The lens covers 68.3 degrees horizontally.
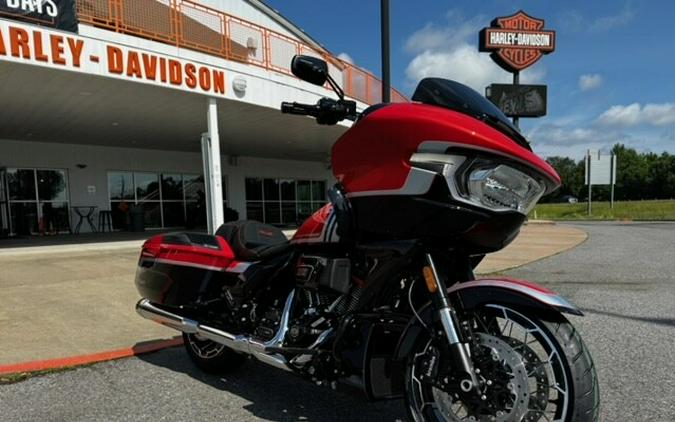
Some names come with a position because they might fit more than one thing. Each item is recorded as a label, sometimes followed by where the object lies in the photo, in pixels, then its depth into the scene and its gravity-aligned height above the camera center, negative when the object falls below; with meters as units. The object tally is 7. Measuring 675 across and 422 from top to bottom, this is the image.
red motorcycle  2.07 -0.49
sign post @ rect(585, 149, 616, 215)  31.31 +0.39
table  17.98 -1.03
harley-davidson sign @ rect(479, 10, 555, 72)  24.80 +6.77
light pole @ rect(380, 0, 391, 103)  7.11 +1.88
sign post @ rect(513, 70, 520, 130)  25.14 +5.06
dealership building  9.60 +1.93
